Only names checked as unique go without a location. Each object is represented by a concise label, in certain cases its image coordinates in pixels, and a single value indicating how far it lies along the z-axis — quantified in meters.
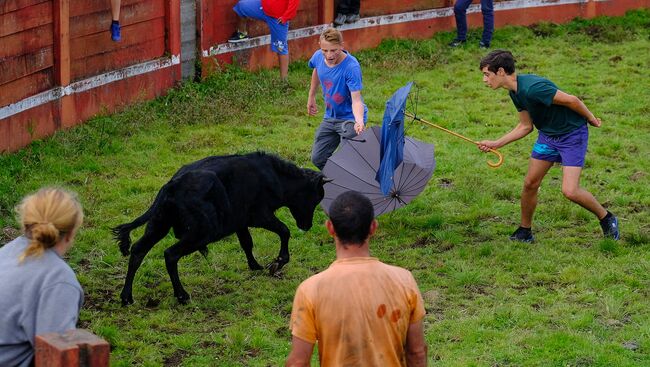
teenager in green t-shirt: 14.78
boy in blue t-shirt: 15.62
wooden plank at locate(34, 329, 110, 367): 6.15
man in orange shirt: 7.40
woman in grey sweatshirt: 6.98
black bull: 13.24
